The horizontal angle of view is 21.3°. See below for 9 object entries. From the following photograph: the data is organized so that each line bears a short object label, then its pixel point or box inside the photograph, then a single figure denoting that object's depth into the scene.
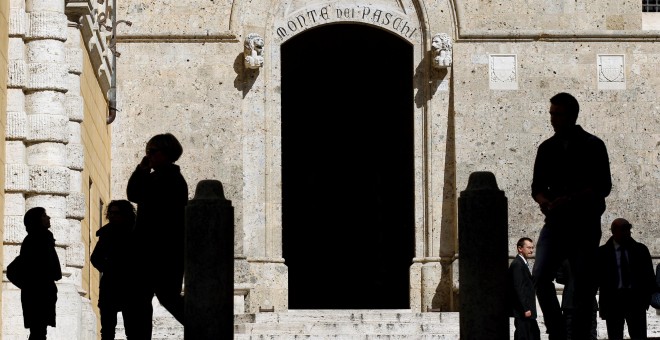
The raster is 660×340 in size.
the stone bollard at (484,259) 13.73
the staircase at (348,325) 20.92
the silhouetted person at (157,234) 14.40
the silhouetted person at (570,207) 13.50
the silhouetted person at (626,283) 17.98
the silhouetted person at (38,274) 16.75
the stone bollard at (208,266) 13.76
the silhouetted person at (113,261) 15.12
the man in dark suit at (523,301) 18.61
